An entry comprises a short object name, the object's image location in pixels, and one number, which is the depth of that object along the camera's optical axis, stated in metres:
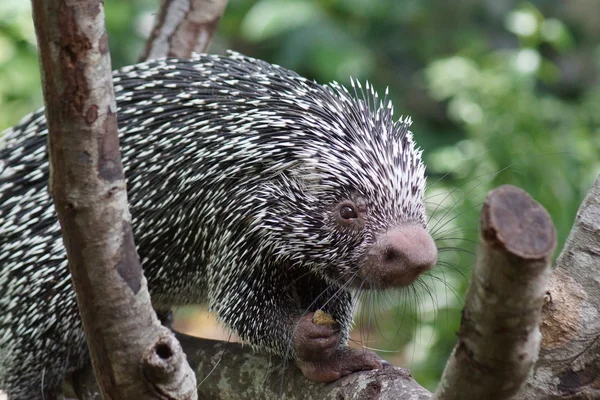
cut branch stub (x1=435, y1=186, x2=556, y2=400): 2.72
